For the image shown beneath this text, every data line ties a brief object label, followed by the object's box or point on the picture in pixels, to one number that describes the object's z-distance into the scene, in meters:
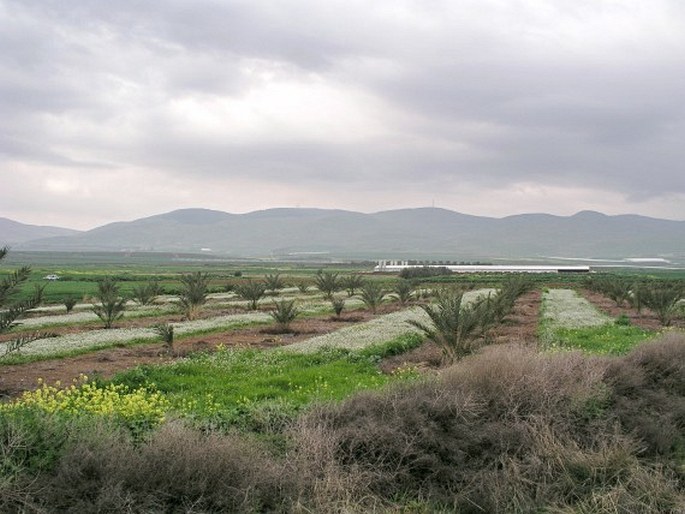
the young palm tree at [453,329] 17.03
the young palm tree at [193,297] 31.19
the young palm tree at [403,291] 42.09
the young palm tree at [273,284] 49.00
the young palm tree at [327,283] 46.16
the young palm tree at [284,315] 26.06
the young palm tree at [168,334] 19.50
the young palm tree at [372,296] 35.69
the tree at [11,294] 11.80
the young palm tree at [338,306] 32.56
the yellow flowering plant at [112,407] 8.41
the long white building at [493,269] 116.75
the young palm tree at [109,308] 27.86
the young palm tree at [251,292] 37.94
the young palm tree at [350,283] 50.49
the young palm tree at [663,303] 28.59
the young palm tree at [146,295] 40.25
